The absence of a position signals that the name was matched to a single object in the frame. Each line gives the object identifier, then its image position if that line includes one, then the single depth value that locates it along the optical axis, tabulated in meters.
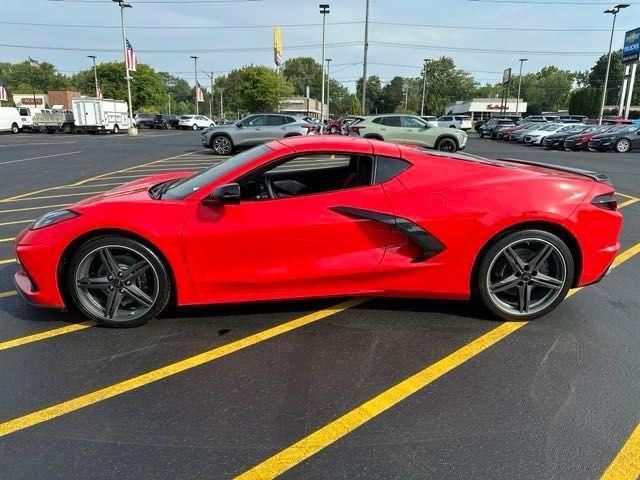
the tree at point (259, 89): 59.22
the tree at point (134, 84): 78.94
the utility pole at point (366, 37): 35.34
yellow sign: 46.66
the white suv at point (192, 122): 51.12
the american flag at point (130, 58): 33.72
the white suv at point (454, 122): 39.38
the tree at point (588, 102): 67.56
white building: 88.94
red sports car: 3.40
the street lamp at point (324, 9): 40.33
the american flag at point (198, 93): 60.42
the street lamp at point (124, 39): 33.38
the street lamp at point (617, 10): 40.25
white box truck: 35.47
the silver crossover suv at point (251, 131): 18.02
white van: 34.88
